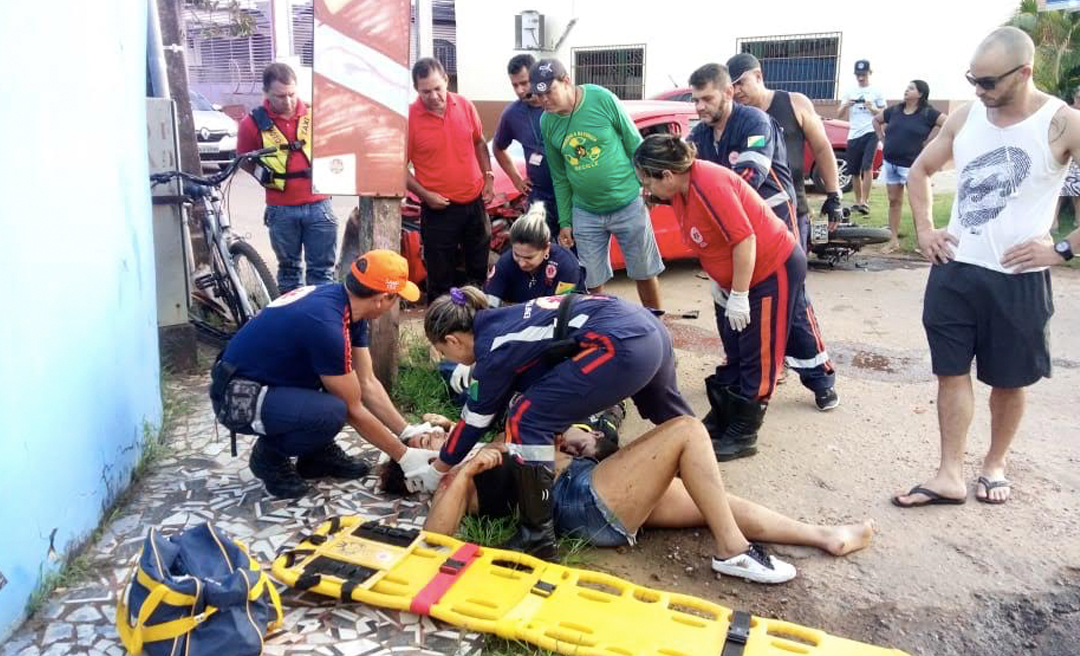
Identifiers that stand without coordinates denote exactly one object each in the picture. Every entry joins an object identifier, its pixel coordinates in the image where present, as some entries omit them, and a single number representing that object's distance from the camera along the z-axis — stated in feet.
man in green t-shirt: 16.14
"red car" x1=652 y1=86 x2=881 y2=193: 39.42
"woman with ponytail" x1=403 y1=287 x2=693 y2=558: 9.84
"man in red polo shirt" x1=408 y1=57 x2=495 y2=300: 17.37
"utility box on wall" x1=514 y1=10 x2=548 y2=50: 56.54
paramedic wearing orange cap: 10.89
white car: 46.16
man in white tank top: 10.21
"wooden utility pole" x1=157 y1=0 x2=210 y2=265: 19.72
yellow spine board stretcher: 8.39
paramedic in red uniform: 12.14
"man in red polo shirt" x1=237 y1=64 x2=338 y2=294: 17.33
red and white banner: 13.29
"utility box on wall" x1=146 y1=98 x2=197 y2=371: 16.51
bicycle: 16.88
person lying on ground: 9.93
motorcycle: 25.71
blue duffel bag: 7.95
